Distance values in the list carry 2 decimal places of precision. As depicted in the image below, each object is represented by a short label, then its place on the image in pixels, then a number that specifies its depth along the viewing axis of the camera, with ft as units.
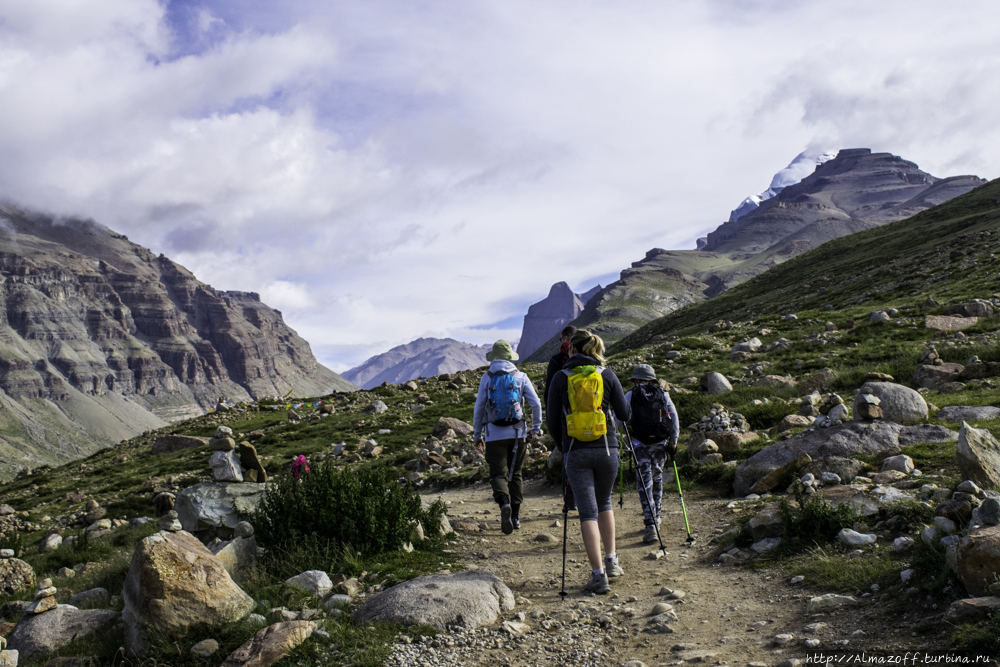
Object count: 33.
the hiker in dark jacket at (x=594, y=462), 22.24
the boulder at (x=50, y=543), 45.41
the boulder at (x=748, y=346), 75.03
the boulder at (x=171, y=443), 90.68
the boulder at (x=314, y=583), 22.58
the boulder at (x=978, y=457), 21.94
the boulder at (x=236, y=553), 25.46
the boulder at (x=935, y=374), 46.91
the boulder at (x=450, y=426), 71.67
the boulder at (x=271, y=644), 17.88
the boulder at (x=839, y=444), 31.63
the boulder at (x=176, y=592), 19.76
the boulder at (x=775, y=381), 56.39
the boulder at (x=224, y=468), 39.34
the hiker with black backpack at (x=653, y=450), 31.04
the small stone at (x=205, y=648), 18.98
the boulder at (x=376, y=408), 93.29
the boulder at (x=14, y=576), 32.65
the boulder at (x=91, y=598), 25.76
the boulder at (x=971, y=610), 14.17
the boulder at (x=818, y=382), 51.13
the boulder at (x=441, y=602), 19.77
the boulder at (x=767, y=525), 24.68
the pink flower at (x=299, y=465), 41.73
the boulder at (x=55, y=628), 20.90
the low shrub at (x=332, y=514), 27.12
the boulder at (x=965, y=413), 35.70
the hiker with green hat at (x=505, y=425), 31.09
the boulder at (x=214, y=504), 31.73
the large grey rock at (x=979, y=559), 15.25
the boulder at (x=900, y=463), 27.86
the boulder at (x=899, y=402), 36.35
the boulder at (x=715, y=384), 56.29
